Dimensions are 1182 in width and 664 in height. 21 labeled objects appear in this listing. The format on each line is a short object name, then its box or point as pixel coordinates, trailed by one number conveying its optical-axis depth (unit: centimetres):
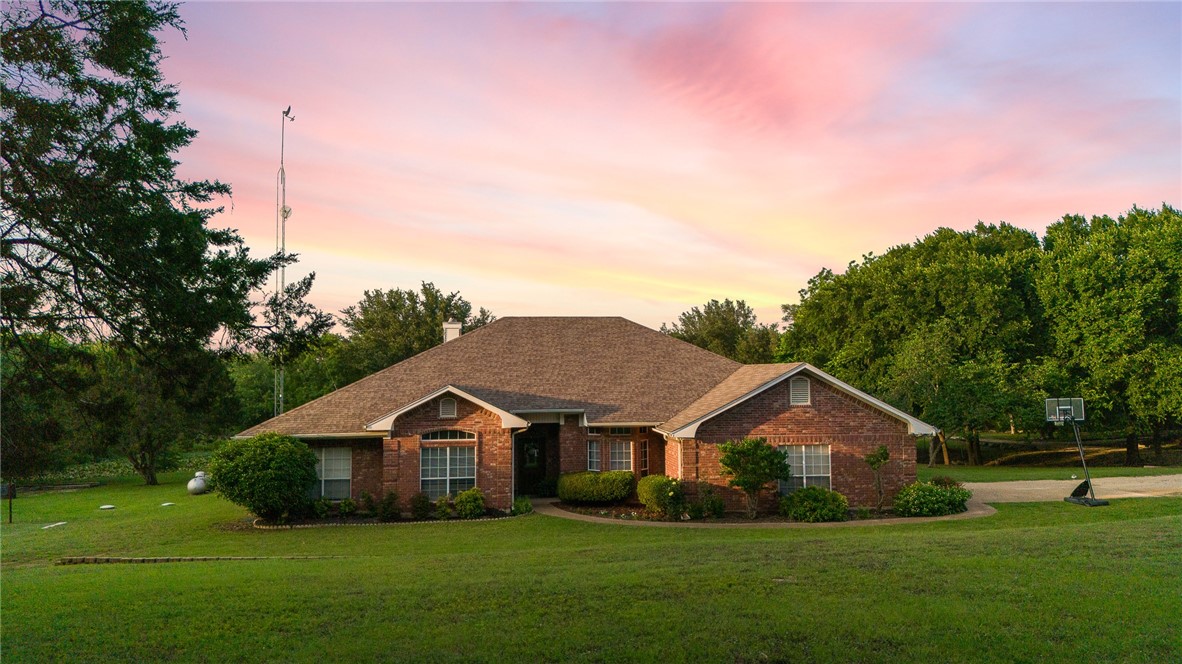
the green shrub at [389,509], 2344
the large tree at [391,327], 4856
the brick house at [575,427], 2381
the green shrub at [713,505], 2308
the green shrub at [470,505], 2361
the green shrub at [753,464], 2219
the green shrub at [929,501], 2248
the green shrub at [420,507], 2351
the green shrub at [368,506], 2377
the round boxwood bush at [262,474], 2211
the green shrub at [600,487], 2547
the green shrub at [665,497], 2292
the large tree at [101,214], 984
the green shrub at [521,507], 2427
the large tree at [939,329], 3962
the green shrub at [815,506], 2200
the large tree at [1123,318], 3900
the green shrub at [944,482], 2454
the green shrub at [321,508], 2366
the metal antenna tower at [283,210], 2718
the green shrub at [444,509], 2362
